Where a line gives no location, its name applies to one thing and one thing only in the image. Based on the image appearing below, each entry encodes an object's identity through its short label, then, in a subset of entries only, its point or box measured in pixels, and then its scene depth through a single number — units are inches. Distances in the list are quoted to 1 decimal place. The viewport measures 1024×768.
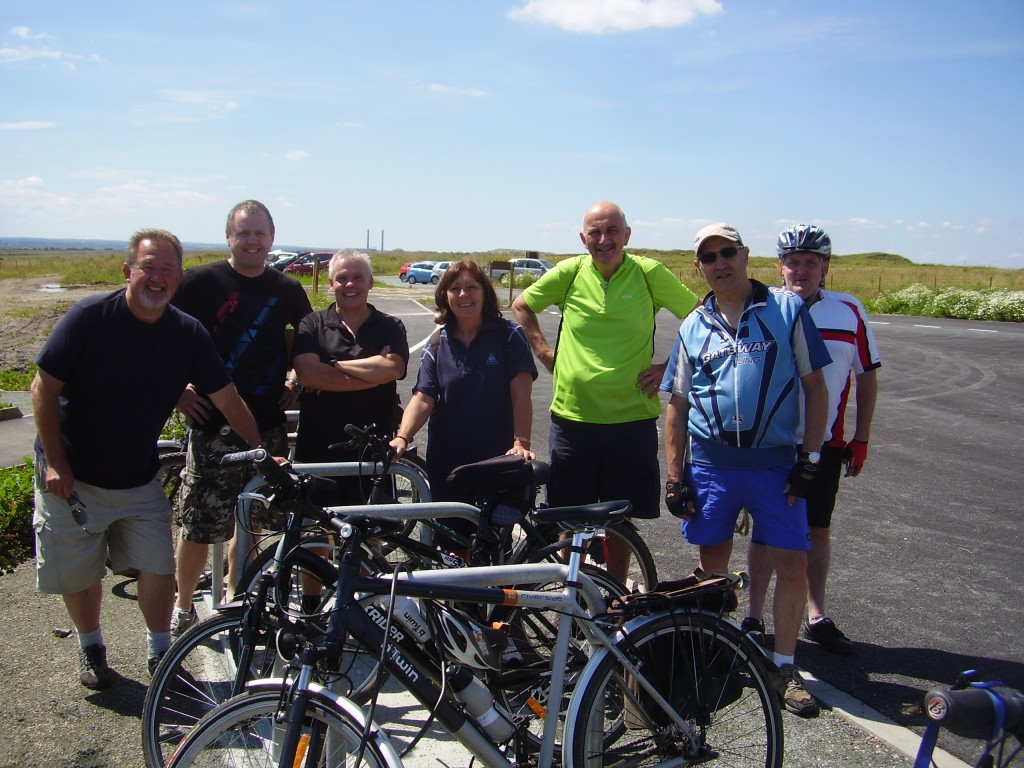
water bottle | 112.2
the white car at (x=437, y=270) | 1942.1
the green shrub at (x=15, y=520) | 220.8
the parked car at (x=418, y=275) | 2018.9
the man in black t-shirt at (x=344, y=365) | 175.2
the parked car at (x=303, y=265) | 1669.8
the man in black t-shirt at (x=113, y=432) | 151.7
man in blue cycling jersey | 148.3
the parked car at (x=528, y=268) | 1926.1
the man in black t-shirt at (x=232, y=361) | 174.6
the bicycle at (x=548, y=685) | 97.2
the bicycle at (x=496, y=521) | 137.8
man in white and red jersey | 168.7
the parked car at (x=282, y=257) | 1789.1
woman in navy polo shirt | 173.3
